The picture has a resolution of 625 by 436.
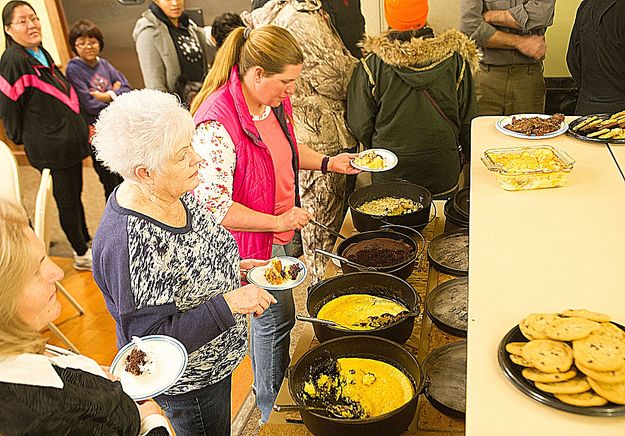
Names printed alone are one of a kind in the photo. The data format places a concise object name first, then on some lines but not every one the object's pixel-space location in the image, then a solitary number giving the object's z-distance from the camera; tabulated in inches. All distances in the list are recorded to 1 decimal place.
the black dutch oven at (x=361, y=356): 51.8
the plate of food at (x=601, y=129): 75.4
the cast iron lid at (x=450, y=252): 78.6
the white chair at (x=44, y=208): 105.0
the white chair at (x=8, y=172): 109.9
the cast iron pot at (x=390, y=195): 86.2
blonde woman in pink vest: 81.0
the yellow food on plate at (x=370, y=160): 101.0
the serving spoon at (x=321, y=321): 66.3
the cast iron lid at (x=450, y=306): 68.0
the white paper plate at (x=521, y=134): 78.7
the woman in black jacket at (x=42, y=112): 140.3
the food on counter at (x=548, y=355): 40.7
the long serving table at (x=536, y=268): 39.4
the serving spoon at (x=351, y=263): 77.1
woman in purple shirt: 167.5
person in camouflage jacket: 110.0
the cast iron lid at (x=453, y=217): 87.5
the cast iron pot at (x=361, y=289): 72.5
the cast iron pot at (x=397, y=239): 76.1
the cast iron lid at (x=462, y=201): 89.4
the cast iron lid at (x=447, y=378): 60.6
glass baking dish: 65.9
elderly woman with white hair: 59.4
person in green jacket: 105.7
